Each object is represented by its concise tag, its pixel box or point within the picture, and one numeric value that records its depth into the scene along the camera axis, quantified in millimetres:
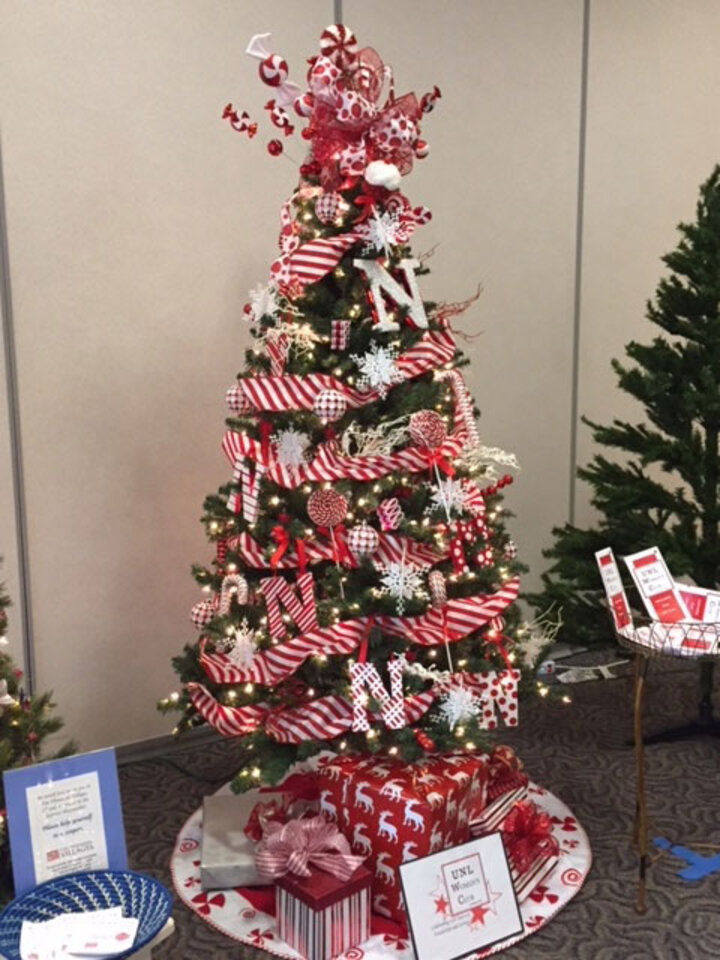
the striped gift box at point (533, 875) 2389
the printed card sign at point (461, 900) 2094
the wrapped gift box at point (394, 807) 2250
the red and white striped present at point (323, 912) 2154
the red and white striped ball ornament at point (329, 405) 2311
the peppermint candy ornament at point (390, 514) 2363
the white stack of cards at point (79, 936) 1699
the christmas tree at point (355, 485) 2340
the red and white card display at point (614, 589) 2506
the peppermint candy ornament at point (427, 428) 2334
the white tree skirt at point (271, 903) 2221
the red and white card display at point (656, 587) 2678
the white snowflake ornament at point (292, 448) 2402
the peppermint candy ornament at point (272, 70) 2344
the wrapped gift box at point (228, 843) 2424
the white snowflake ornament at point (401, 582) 2359
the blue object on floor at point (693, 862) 2490
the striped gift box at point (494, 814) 2436
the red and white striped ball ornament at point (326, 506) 2330
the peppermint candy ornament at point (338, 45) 2293
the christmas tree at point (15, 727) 1943
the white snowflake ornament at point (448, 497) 2385
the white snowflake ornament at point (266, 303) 2426
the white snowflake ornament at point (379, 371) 2348
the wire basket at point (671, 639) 2438
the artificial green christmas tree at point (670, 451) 3229
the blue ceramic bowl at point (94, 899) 1783
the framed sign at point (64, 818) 1860
